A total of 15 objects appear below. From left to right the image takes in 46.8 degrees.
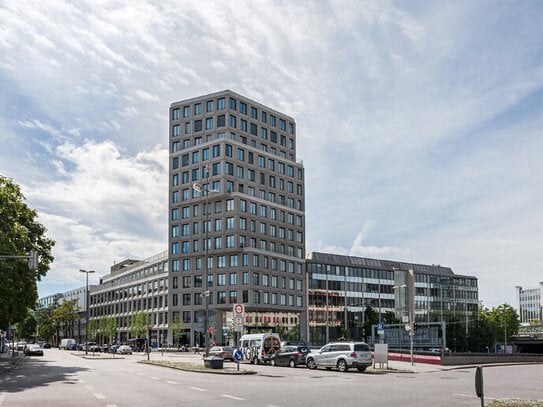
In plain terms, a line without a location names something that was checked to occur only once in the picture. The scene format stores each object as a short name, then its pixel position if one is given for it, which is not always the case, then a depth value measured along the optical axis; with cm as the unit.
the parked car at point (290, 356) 4412
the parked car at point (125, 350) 9231
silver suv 3797
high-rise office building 9994
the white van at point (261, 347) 4812
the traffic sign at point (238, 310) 3385
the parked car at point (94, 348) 9439
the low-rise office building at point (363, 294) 12506
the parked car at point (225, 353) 5425
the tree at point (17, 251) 3950
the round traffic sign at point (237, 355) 3422
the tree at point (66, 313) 14138
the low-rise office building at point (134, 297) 11669
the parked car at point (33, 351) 7912
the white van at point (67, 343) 12217
